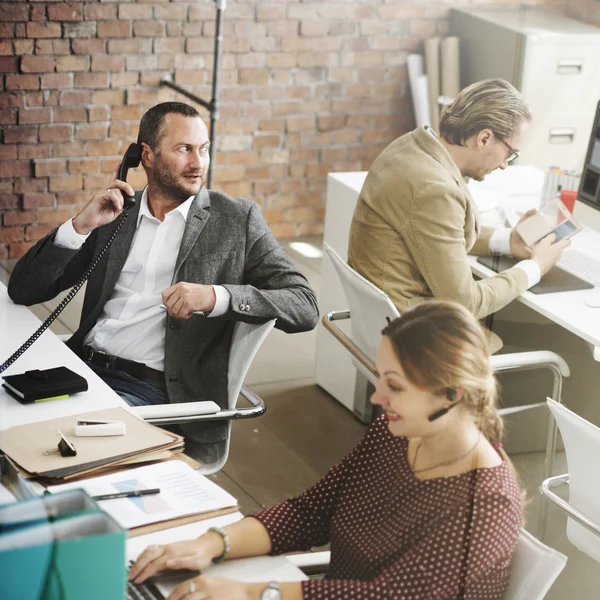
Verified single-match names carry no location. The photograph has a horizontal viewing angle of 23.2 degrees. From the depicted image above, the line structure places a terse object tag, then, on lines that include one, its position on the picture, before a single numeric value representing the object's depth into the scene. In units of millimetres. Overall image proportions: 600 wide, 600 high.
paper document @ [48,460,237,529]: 2935
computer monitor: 4688
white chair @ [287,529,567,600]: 2759
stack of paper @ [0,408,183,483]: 3056
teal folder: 2236
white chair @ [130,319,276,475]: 3548
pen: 2967
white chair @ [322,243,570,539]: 3935
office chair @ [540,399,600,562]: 3243
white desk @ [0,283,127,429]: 3301
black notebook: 3351
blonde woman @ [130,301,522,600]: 2732
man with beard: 3822
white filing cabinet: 5601
